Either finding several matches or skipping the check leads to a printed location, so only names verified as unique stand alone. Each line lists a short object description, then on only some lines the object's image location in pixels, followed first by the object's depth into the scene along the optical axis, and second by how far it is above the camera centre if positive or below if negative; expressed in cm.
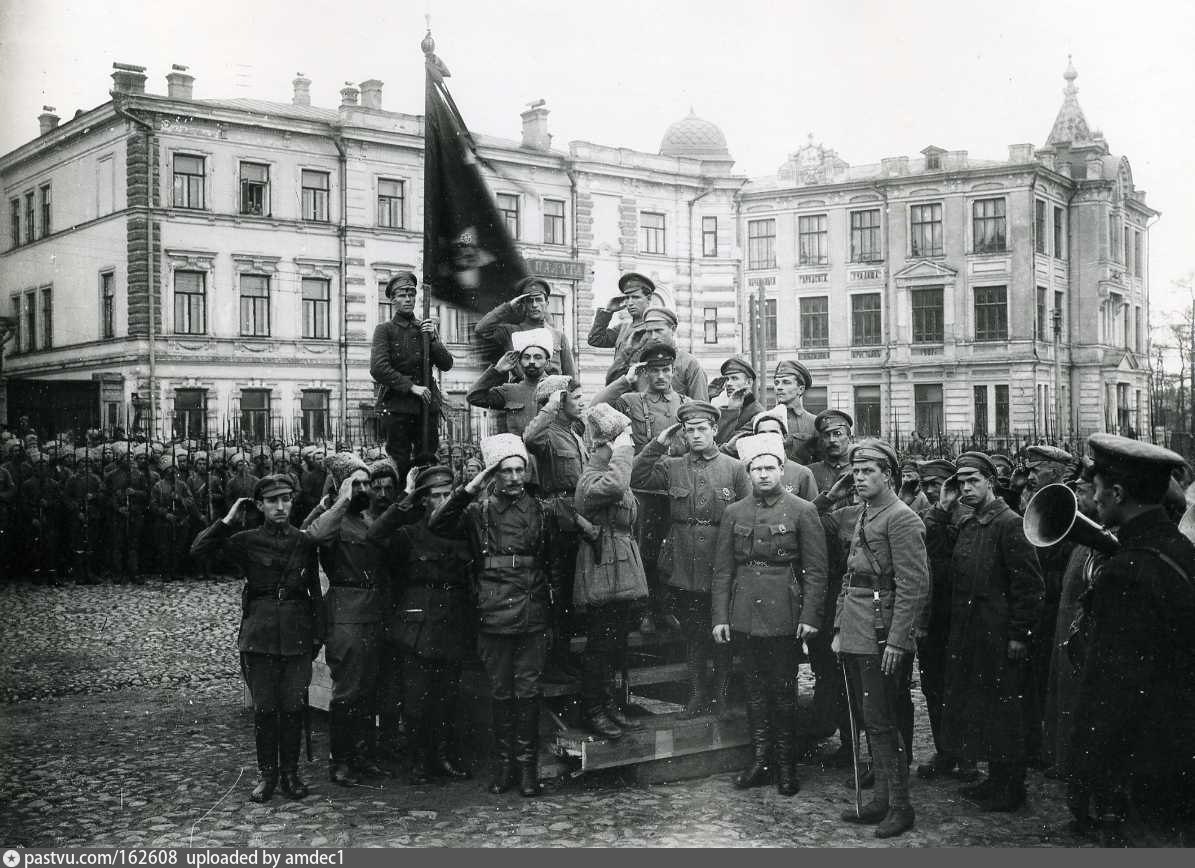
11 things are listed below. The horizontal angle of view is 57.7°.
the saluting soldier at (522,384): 729 +57
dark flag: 739 +175
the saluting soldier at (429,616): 624 -85
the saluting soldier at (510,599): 588 -72
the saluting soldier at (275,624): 586 -84
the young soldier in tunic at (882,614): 528 -75
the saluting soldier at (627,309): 796 +117
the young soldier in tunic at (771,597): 592 -73
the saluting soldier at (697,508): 637 -25
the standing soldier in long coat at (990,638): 563 -93
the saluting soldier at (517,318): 778 +108
